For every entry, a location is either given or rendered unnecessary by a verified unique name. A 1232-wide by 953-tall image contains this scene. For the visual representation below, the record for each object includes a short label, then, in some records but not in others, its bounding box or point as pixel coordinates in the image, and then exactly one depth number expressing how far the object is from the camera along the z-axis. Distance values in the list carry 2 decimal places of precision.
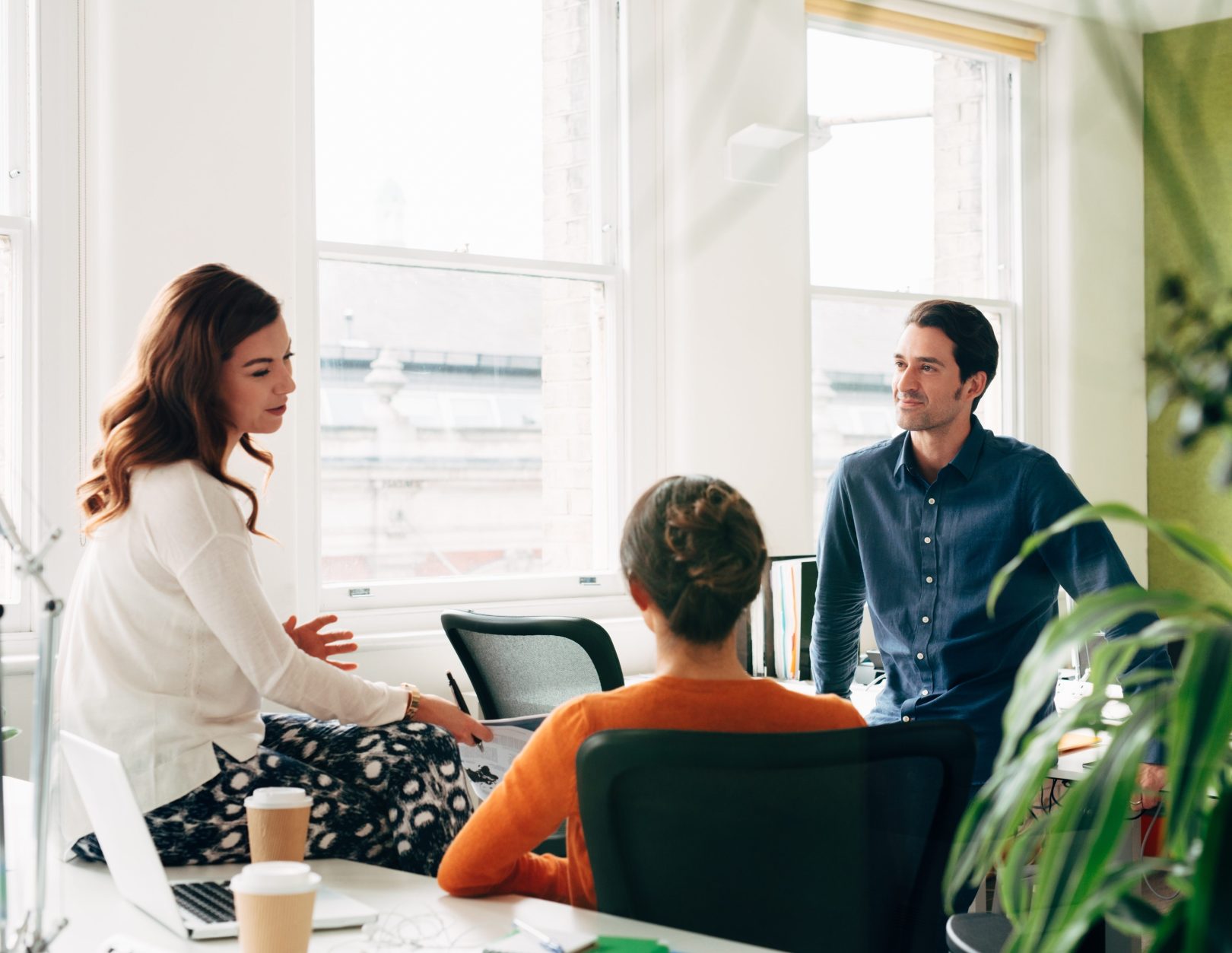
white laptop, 1.19
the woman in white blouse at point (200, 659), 1.60
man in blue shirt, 2.02
